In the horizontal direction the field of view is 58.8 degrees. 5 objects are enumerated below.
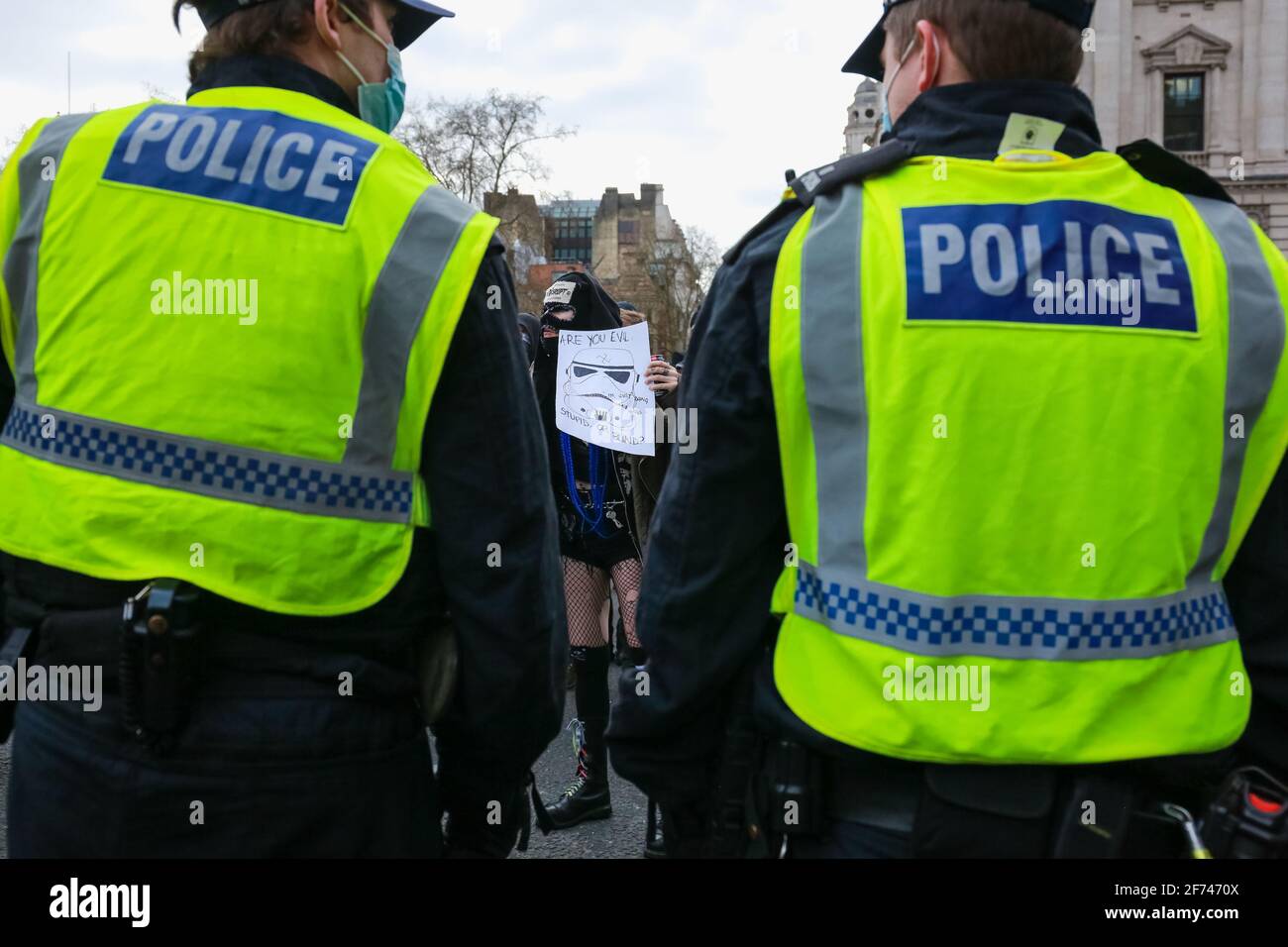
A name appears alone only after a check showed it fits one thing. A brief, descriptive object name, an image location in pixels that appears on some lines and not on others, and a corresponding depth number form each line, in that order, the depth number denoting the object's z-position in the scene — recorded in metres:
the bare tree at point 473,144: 31.66
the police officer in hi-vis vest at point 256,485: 1.62
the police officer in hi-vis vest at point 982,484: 1.57
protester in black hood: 4.68
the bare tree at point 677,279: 46.41
